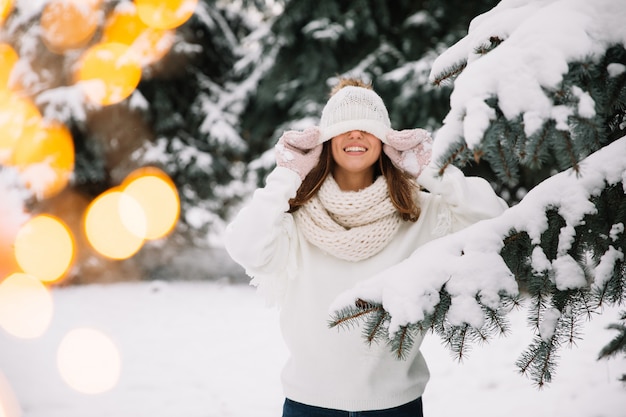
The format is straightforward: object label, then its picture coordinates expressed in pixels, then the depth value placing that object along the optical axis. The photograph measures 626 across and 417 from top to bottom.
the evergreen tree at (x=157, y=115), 7.82
